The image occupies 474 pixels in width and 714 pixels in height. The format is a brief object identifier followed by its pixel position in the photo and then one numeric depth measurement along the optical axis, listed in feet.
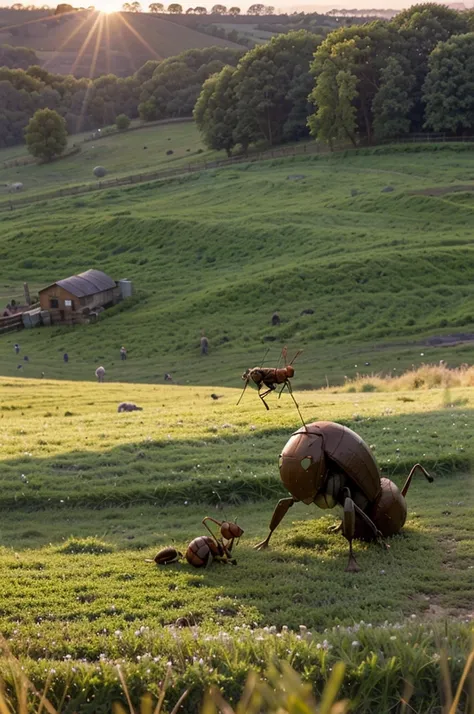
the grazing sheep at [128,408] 93.51
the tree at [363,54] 319.88
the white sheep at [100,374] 151.36
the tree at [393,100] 314.96
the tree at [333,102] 310.45
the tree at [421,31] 326.24
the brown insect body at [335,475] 34.83
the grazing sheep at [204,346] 172.35
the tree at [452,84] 304.09
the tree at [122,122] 503.61
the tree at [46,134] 433.48
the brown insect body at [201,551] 37.58
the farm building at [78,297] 211.82
